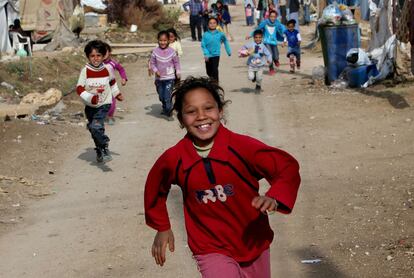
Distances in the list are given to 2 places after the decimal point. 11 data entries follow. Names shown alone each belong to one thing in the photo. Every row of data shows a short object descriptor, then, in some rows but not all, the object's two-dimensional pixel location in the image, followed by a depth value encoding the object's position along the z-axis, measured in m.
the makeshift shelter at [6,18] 22.50
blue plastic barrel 15.29
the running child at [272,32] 18.45
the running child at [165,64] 13.50
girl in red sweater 3.78
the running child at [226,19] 31.01
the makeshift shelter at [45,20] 25.98
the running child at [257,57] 15.09
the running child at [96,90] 9.98
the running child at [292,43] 18.27
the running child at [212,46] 15.67
